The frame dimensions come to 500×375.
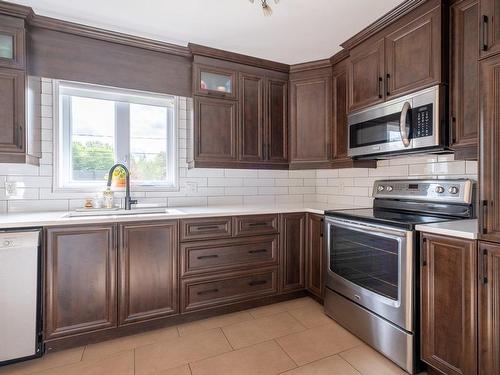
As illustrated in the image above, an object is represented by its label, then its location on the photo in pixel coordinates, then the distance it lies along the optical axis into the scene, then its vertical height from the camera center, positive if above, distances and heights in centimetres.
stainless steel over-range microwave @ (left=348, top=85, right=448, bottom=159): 174 +44
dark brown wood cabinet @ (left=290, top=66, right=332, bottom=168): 276 +71
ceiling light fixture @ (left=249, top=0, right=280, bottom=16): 144 +95
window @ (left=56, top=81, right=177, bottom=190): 240 +48
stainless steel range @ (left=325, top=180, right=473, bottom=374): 159 -51
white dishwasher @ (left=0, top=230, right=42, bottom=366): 164 -67
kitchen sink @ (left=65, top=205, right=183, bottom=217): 213 -21
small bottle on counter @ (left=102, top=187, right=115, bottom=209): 234 -10
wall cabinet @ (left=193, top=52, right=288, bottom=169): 254 +70
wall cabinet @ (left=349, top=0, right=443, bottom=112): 175 +94
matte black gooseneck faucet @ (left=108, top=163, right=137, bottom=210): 233 -2
